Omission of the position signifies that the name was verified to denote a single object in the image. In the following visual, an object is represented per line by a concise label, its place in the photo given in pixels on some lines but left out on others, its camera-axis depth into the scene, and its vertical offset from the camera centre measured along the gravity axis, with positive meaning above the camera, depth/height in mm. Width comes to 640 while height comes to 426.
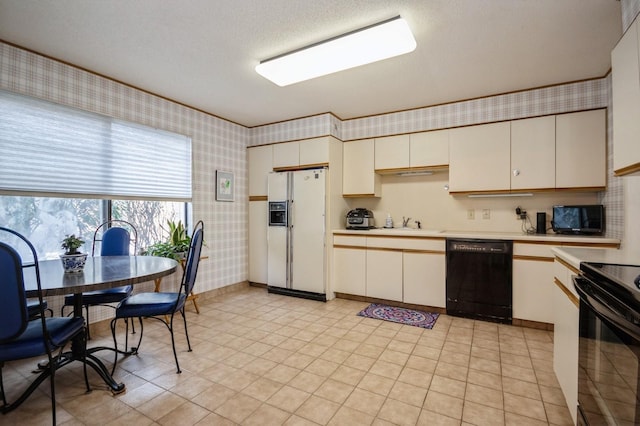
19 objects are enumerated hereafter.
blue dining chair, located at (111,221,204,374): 2129 -674
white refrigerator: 4027 -287
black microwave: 2951 -47
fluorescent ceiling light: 2150 +1307
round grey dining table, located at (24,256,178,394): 1607 -402
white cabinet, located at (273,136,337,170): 4059 +857
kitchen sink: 3555 -214
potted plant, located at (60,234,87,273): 1942 -304
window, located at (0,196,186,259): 2564 -57
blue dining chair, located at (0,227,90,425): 1403 -597
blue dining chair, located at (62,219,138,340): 2417 -340
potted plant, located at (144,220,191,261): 3297 -379
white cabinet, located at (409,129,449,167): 3680 +826
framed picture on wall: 4270 +395
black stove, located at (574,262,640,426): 898 -467
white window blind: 2473 +565
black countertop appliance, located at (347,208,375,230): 4059 -78
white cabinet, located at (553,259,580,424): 1507 -690
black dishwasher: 3078 -693
